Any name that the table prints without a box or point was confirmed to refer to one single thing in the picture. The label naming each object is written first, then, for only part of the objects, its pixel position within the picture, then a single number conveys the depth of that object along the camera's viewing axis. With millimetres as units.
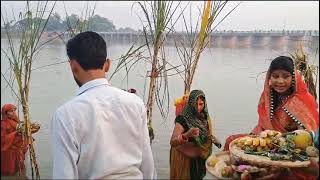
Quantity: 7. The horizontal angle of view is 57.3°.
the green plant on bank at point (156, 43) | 2556
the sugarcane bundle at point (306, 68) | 2737
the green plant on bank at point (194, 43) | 2558
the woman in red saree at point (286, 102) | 1914
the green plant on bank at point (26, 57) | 2265
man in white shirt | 1001
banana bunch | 1626
